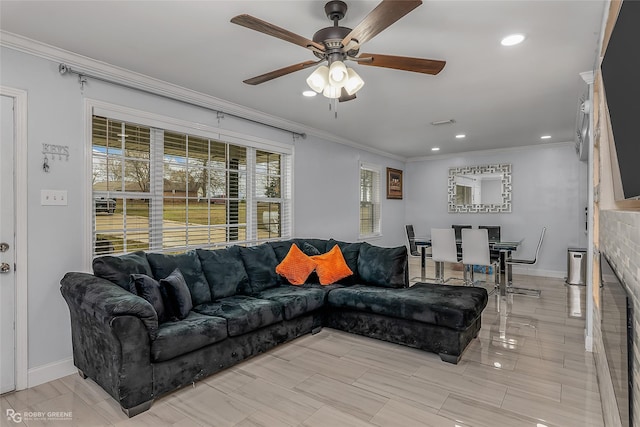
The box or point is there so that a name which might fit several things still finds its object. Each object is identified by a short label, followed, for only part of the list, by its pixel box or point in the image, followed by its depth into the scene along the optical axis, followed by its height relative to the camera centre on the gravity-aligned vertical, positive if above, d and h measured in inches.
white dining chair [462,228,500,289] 197.3 -20.7
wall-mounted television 42.5 +16.7
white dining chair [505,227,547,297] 205.3 -47.1
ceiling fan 70.1 +38.5
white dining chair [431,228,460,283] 210.5 -20.8
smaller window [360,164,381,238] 271.0 +9.2
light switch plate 106.5 +4.7
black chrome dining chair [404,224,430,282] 236.9 -27.7
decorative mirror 274.8 +19.0
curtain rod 111.0 +46.2
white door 99.3 -11.0
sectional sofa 89.5 -33.2
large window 124.6 +9.3
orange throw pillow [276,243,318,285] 158.2 -25.1
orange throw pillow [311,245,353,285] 159.8 -26.0
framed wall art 297.9 +25.2
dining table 197.9 -26.1
